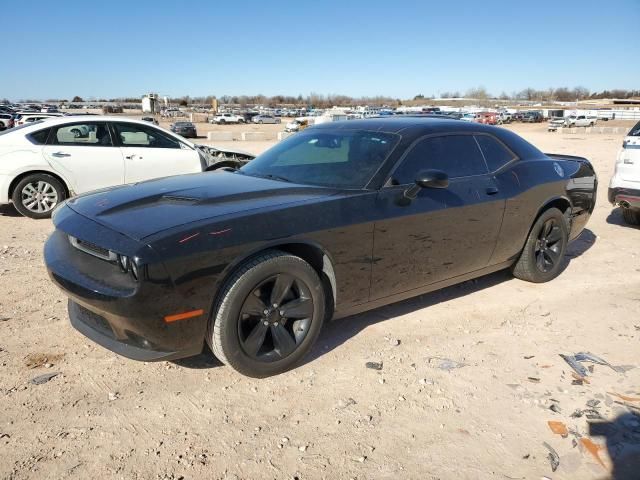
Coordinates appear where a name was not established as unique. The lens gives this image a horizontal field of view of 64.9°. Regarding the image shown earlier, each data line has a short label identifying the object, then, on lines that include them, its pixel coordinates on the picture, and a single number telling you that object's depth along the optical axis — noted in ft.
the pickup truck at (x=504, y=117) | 205.26
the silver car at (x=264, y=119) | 245.86
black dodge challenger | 9.07
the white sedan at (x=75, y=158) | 23.91
